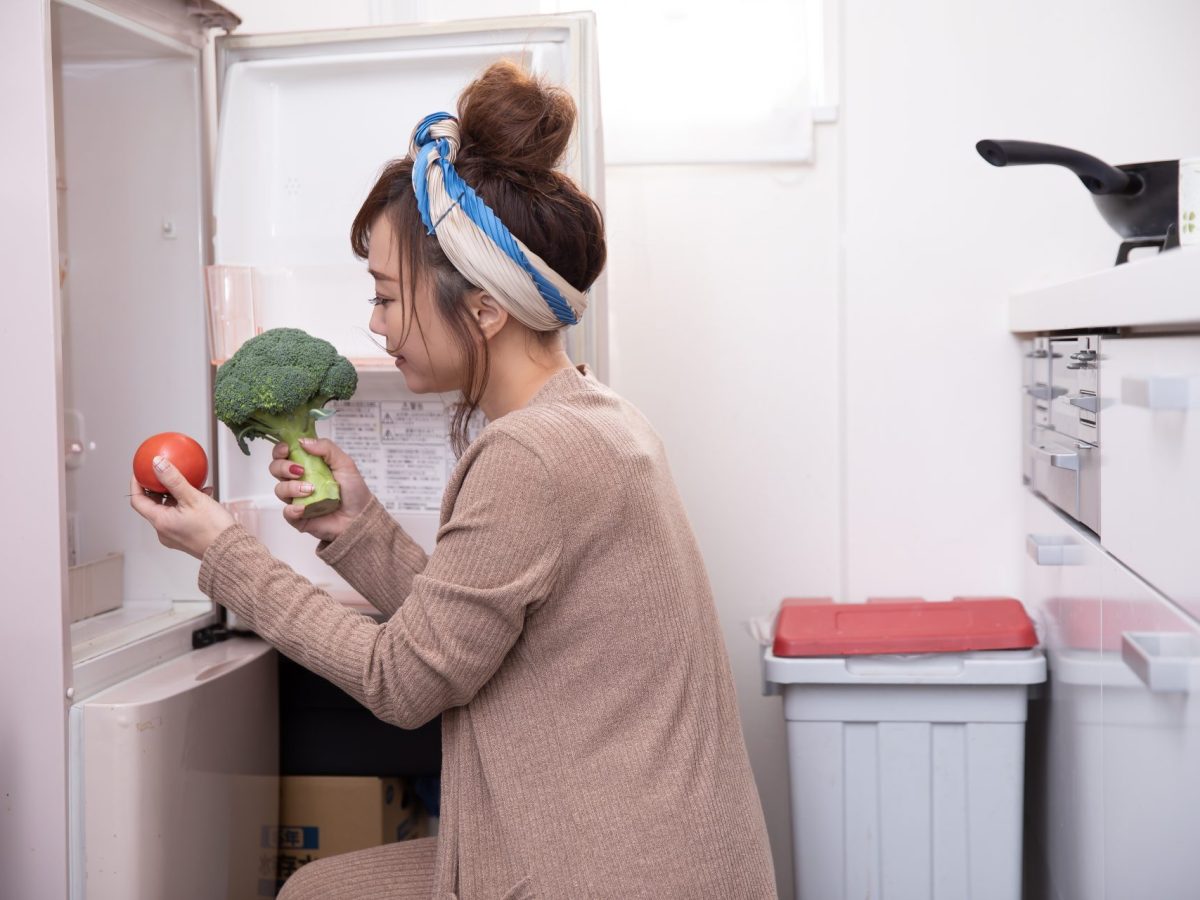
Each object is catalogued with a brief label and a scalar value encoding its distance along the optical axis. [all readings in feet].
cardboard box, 5.62
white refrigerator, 5.09
